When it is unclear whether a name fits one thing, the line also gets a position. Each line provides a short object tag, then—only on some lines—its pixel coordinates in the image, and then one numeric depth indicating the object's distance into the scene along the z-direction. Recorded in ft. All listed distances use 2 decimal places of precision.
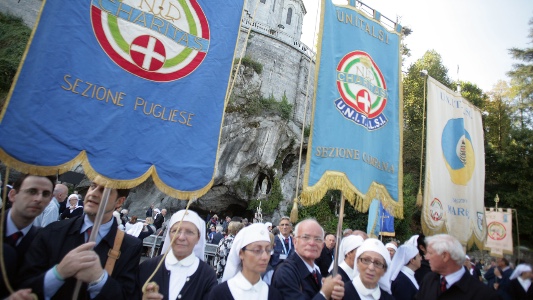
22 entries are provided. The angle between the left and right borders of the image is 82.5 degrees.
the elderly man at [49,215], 14.85
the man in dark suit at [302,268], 9.25
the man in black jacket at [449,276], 9.39
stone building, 75.72
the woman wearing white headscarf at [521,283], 14.06
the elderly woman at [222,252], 23.11
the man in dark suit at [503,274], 15.48
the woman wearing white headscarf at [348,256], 11.91
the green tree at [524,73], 65.82
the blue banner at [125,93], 7.63
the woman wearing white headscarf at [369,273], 9.37
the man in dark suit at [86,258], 6.42
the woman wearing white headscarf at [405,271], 12.91
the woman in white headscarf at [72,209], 19.92
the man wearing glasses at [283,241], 19.67
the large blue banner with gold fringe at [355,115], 13.82
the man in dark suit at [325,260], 18.07
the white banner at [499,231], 25.67
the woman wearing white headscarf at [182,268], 8.83
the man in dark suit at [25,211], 7.63
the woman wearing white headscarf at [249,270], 8.09
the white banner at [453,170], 19.61
